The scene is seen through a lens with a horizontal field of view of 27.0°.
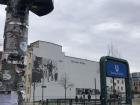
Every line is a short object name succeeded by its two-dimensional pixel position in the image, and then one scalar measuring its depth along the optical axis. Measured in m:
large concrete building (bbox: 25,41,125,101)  73.56
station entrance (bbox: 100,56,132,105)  12.75
